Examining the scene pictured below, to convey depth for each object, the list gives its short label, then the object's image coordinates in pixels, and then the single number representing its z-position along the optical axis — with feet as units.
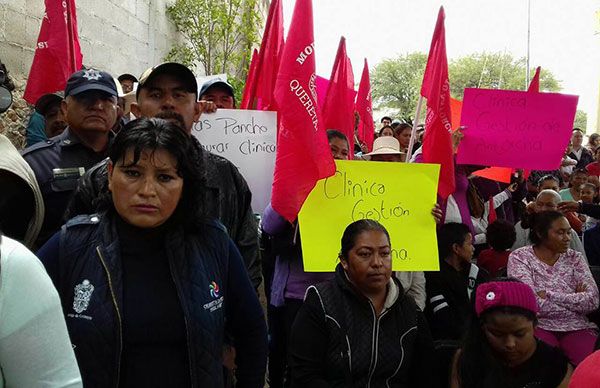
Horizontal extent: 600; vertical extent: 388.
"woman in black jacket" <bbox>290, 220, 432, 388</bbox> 11.24
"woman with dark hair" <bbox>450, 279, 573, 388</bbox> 11.62
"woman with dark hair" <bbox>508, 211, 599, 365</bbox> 15.05
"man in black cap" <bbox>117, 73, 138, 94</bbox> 22.43
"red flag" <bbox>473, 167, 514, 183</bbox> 19.13
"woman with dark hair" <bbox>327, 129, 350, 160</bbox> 14.35
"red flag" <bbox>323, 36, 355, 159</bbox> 18.01
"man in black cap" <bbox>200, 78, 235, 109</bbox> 15.16
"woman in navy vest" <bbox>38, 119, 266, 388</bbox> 6.54
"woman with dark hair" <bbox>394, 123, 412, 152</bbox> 25.23
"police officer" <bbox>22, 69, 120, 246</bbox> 9.92
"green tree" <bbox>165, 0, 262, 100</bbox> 35.22
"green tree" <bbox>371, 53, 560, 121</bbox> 191.52
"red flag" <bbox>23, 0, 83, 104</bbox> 16.31
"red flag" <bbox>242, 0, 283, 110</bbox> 16.70
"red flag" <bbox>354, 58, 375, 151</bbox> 28.14
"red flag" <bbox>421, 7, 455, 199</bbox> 15.31
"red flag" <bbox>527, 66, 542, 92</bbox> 19.84
